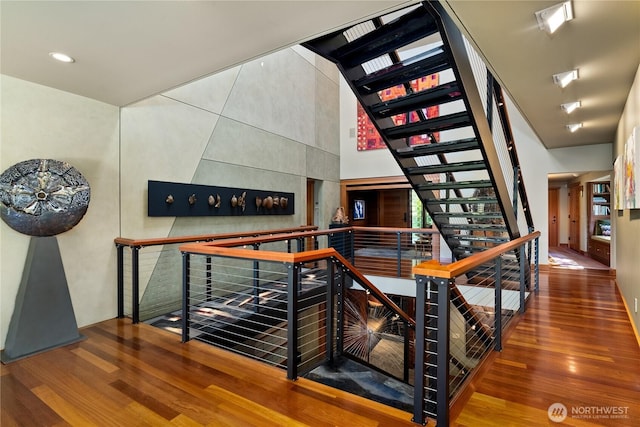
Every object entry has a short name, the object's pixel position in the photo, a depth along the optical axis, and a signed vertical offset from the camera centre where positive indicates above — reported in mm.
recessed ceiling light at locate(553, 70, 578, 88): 2987 +1316
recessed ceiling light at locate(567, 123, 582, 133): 4797 +1340
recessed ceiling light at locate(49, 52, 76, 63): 2352 +1202
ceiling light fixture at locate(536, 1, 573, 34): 2006 +1303
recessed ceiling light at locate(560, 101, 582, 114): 3861 +1335
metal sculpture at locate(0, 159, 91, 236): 2625 +156
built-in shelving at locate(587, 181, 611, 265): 7148 -85
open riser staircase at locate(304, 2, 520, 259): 2363 +1036
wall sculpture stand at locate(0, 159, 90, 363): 2627 -238
